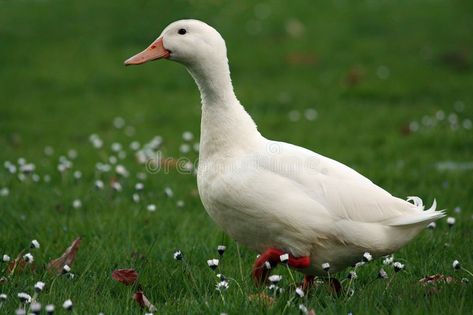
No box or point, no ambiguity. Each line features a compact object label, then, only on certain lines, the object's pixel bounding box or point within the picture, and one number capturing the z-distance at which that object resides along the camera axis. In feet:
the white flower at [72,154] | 52.70
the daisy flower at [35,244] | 27.55
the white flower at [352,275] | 26.11
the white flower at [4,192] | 40.91
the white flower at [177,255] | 26.22
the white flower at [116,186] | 38.81
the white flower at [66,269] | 26.37
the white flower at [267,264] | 24.93
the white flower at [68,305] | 21.45
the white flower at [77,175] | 42.35
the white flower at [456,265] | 26.39
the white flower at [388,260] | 29.55
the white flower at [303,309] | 22.27
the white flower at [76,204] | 39.01
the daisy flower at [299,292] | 22.82
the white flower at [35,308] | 20.56
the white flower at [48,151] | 54.69
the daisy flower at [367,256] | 24.94
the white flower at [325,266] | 25.34
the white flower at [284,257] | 25.03
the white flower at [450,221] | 32.64
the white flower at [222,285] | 24.95
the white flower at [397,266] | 25.55
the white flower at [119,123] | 63.98
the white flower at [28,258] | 27.11
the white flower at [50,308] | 20.86
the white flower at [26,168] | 38.91
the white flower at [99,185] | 39.18
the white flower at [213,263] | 25.18
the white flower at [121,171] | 40.81
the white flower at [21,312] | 20.53
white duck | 25.66
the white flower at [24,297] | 22.73
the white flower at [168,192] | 40.06
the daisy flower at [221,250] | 27.35
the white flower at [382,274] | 26.17
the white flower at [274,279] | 23.01
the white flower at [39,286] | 22.79
